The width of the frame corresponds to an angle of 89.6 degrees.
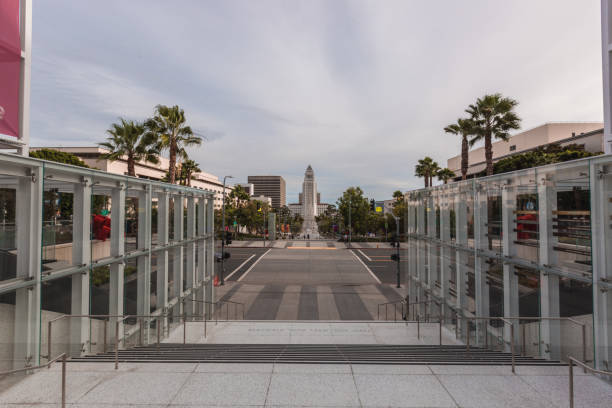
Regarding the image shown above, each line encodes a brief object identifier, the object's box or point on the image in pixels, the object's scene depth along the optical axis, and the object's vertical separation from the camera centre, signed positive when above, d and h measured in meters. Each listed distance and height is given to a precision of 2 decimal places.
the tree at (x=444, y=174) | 51.78 +6.48
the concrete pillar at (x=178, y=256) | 12.66 -1.81
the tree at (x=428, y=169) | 49.98 +7.10
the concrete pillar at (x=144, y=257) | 9.87 -1.45
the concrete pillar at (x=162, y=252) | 11.21 -1.48
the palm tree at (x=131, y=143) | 21.25 +4.89
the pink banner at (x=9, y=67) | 7.07 +3.45
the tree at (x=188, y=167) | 41.31 +6.11
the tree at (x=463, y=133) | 27.73 +7.25
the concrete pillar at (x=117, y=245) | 8.58 -0.90
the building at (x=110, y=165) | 64.35 +10.99
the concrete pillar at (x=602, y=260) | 5.87 -0.94
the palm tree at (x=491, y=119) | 24.77 +7.62
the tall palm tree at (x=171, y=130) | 22.05 +6.06
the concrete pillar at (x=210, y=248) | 17.27 -2.00
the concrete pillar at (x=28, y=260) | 5.79 -0.90
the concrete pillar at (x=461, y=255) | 11.23 -1.62
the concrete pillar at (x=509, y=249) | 8.57 -1.05
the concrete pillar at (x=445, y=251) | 12.75 -1.66
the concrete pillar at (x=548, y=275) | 7.29 -1.53
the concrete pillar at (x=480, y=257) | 9.97 -1.50
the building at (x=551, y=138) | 57.91 +17.77
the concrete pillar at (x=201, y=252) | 15.80 -2.08
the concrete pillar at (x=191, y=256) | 14.23 -2.05
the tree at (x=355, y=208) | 68.38 +0.95
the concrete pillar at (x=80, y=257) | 7.31 -1.06
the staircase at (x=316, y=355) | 6.56 -3.46
